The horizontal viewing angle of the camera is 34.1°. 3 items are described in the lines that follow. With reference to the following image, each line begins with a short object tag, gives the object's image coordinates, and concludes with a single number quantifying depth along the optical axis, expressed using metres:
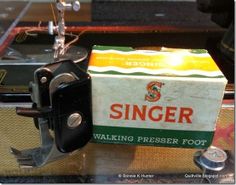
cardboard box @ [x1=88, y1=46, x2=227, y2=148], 0.17
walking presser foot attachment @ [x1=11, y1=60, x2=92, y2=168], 0.17
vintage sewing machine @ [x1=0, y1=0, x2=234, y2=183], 0.18
